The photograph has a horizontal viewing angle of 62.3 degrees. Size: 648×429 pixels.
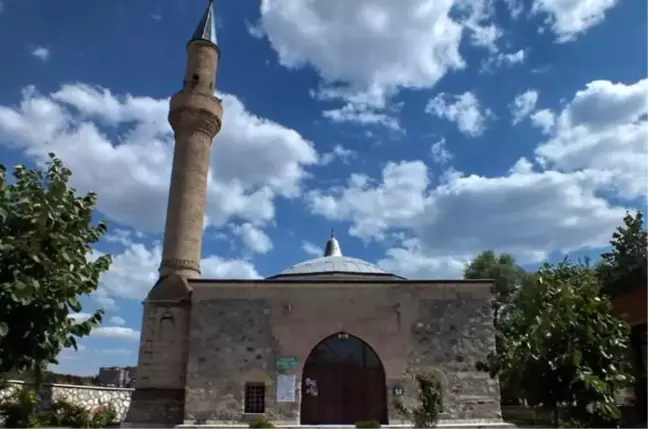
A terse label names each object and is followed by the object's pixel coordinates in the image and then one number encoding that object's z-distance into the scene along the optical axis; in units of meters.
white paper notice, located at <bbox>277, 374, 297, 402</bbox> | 13.80
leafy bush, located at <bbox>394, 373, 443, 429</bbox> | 12.07
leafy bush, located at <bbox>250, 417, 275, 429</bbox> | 12.65
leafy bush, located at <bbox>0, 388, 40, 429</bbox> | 11.40
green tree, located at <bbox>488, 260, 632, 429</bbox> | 5.58
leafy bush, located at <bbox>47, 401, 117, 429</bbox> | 14.97
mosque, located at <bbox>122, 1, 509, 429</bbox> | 13.88
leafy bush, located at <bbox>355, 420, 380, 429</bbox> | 12.52
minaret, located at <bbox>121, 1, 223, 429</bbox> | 14.62
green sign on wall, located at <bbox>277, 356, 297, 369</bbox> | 14.08
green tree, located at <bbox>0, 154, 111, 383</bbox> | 4.16
